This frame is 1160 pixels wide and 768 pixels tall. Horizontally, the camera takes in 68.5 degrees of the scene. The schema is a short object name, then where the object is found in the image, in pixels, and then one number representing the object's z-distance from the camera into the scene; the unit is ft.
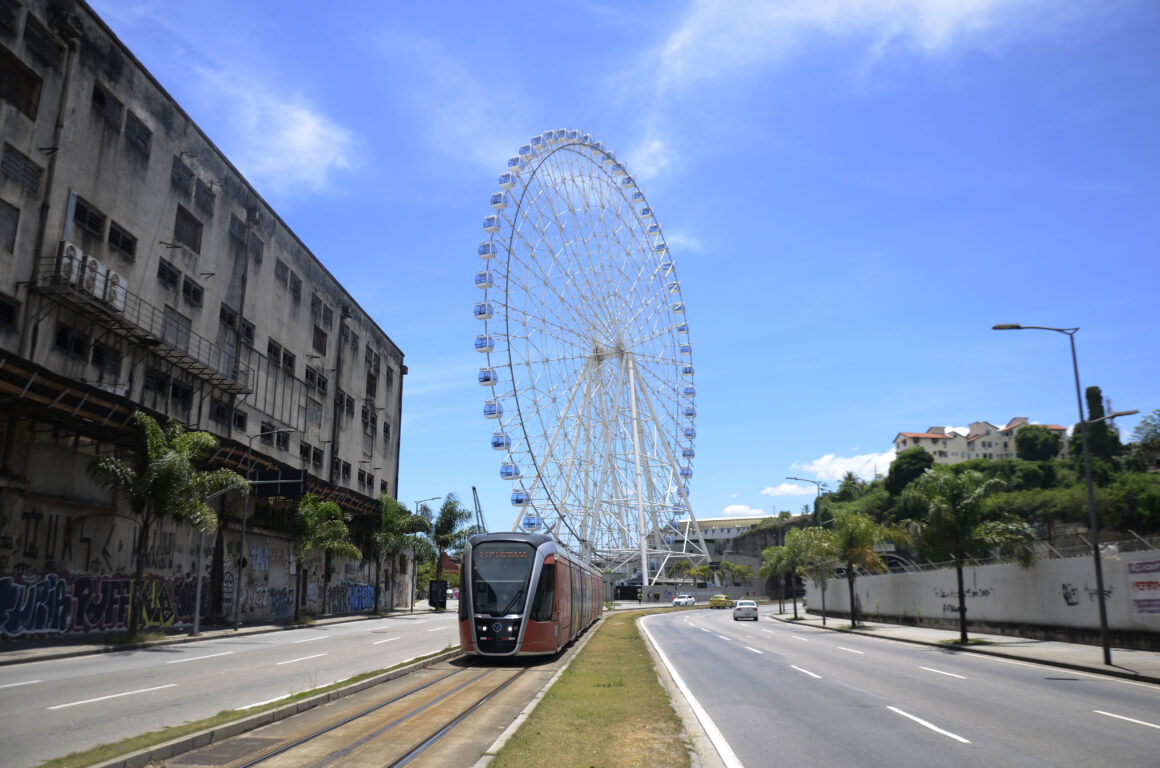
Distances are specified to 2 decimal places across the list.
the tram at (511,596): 79.66
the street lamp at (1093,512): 77.97
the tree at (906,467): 492.41
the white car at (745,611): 213.25
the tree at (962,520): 117.80
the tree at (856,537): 166.91
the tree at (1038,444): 510.58
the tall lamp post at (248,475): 138.92
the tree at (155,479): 105.70
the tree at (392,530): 220.23
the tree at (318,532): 166.81
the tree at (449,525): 278.46
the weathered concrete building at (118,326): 98.68
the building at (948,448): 648.38
